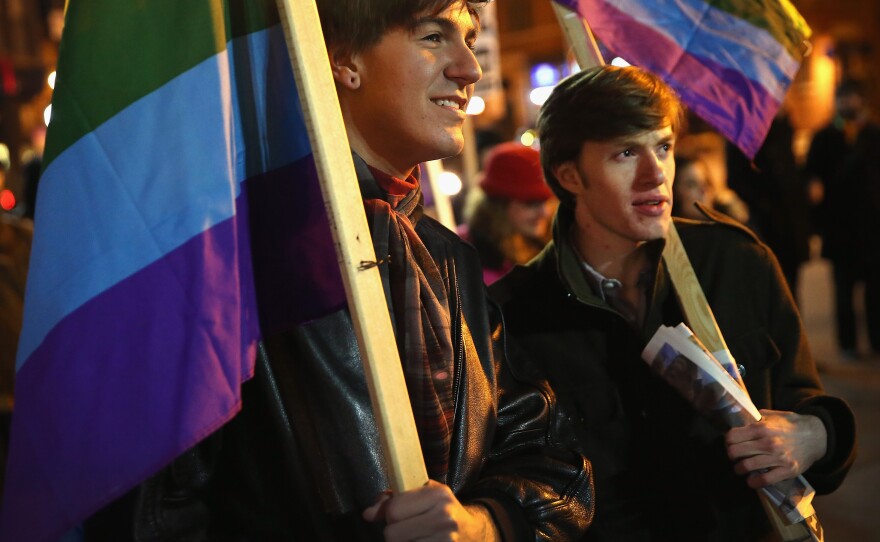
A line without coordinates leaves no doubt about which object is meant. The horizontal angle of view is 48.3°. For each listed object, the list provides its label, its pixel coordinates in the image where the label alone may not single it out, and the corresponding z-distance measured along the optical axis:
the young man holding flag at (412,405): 1.75
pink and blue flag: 2.81
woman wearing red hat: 5.24
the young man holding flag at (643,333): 2.53
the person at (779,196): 7.82
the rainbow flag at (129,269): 1.55
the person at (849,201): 8.41
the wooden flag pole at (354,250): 1.58
